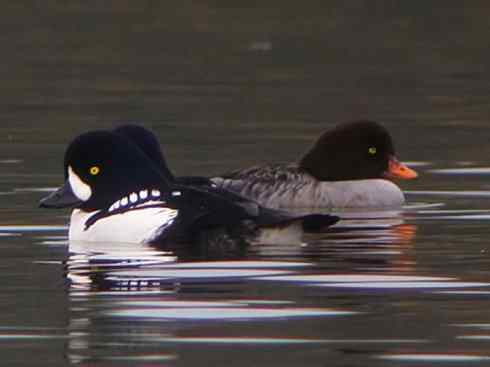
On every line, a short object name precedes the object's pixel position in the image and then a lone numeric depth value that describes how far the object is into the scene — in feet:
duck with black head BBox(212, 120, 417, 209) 57.41
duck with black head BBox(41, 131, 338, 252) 43.68
